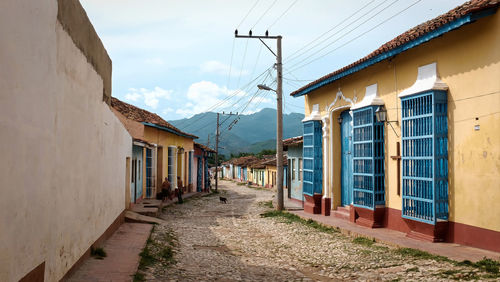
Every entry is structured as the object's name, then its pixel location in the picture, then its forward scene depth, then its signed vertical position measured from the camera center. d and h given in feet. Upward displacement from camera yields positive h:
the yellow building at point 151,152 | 54.16 +2.67
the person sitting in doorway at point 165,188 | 62.75 -2.74
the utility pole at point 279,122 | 51.85 +5.42
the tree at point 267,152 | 239.32 +9.51
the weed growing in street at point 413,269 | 20.98 -4.76
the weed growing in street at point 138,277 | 19.48 -4.80
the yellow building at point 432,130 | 23.12 +2.42
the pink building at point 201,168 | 103.40 +0.36
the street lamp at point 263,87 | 54.95 +10.17
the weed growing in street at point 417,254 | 22.02 -4.48
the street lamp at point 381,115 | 32.36 +3.98
